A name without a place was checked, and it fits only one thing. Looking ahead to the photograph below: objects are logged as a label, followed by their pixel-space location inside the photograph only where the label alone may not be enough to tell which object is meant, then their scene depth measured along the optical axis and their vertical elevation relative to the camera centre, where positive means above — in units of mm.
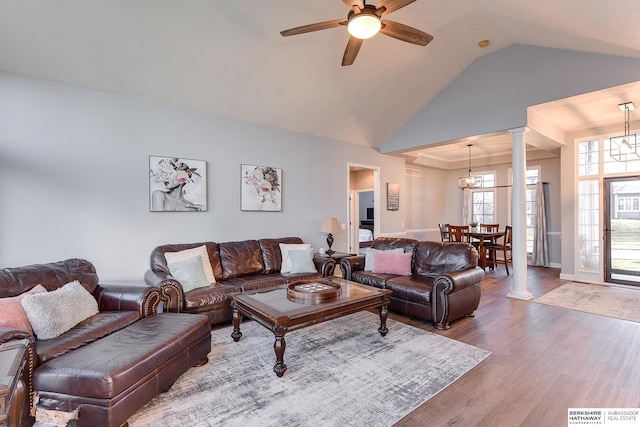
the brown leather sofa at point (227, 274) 3069 -784
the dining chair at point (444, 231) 7062 -446
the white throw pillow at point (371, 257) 4337 -661
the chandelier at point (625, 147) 4961 +1129
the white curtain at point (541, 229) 6977 -412
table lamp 5038 -234
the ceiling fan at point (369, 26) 2234 +1573
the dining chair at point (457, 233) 6531 -459
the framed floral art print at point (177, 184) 3838 +421
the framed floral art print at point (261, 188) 4629 +424
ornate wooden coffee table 2396 -855
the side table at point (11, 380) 990 -631
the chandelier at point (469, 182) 6887 +785
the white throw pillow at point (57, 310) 2059 -712
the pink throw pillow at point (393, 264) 4145 -729
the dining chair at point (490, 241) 6633 -697
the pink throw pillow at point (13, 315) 1970 -683
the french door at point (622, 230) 5086 -340
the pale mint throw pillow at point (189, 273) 3380 -695
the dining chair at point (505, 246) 6341 -754
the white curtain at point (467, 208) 8492 +133
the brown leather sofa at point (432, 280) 3312 -868
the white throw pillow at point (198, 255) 3617 -526
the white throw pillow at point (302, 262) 4293 -714
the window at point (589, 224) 5461 -238
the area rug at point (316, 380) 1913 -1324
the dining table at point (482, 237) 6245 -547
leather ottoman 1674 -986
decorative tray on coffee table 2836 -790
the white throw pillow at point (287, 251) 4375 -574
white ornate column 4566 -160
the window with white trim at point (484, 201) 8109 +317
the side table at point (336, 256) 4641 -718
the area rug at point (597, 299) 3895 -1340
